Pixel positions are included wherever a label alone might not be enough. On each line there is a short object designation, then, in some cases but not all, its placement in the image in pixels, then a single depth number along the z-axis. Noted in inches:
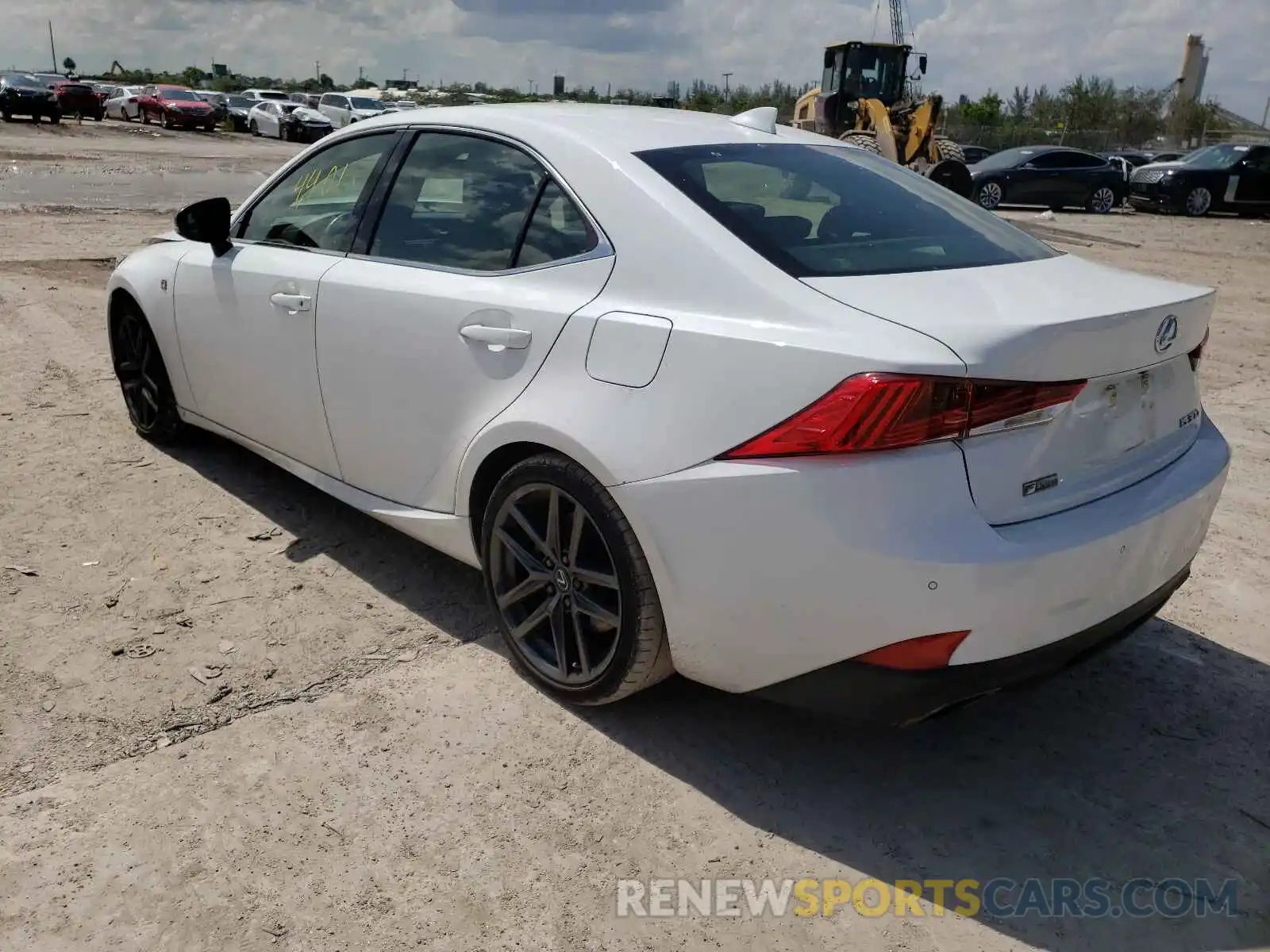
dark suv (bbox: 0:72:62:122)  1429.6
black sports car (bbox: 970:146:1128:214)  840.3
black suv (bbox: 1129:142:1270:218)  844.0
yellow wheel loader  758.5
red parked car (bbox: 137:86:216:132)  1576.0
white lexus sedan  87.9
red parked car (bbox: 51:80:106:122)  1549.0
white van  1521.9
